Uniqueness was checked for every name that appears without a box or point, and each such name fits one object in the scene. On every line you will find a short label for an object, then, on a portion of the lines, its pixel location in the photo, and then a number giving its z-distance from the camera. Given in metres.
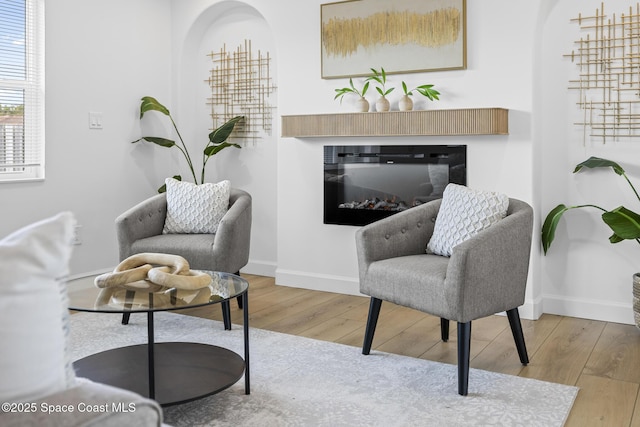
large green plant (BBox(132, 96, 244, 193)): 4.80
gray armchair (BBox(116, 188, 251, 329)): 3.52
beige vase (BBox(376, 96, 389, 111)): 4.02
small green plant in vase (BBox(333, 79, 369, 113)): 4.12
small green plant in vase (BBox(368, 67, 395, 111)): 4.02
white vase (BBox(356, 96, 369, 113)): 4.12
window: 4.17
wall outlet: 4.60
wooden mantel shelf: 3.65
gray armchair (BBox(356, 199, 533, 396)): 2.53
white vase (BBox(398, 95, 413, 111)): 3.94
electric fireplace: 3.97
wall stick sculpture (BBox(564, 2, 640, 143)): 3.50
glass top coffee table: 2.22
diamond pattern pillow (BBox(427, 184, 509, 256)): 2.89
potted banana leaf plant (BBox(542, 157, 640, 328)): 3.22
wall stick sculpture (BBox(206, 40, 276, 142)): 4.93
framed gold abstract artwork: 3.86
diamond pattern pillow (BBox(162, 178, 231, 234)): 3.84
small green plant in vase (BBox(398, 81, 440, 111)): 3.88
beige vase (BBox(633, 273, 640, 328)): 3.28
